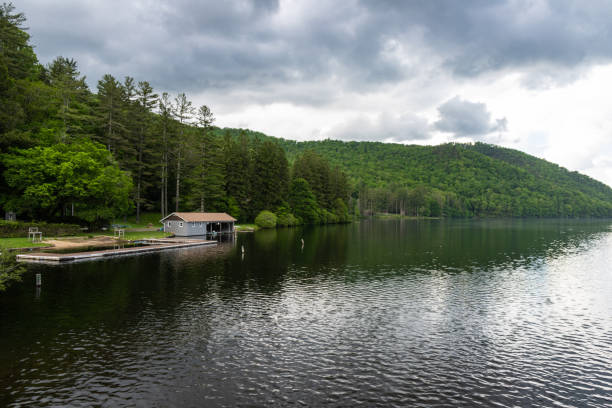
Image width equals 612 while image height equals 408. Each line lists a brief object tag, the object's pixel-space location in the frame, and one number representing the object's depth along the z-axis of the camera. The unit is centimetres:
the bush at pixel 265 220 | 9991
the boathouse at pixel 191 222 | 6944
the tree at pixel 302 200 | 12100
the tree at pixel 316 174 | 12938
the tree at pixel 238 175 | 10112
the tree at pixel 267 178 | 10731
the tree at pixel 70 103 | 6512
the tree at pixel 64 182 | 5241
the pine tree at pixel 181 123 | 8480
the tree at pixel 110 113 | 7219
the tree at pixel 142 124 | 7856
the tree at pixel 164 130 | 8262
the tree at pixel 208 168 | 8919
